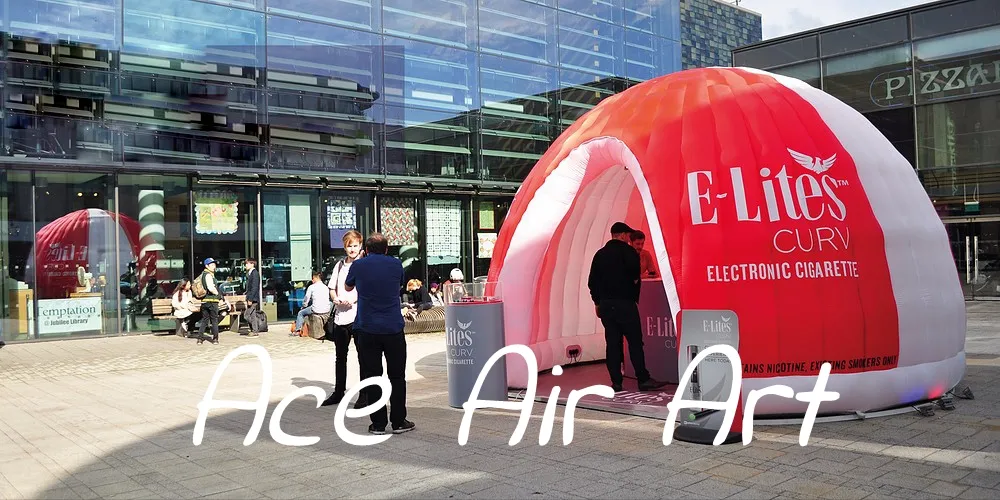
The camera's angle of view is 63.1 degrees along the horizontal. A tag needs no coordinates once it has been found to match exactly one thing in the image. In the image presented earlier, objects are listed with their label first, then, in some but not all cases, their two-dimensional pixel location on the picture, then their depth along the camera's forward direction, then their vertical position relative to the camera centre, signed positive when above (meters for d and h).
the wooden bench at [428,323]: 19.03 -1.47
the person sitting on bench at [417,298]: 19.66 -0.99
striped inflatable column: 19.33 +0.82
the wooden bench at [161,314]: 19.05 -1.15
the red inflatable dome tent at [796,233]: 7.41 +0.19
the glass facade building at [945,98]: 22.81 +4.49
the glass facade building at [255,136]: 18.17 +3.31
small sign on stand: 6.77 -0.96
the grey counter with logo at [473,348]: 8.67 -0.95
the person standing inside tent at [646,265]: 10.66 -0.12
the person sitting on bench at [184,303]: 18.11 -0.86
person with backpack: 17.31 -0.69
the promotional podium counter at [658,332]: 10.05 -0.96
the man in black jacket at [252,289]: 18.95 -0.61
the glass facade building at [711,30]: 139.88 +41.01
